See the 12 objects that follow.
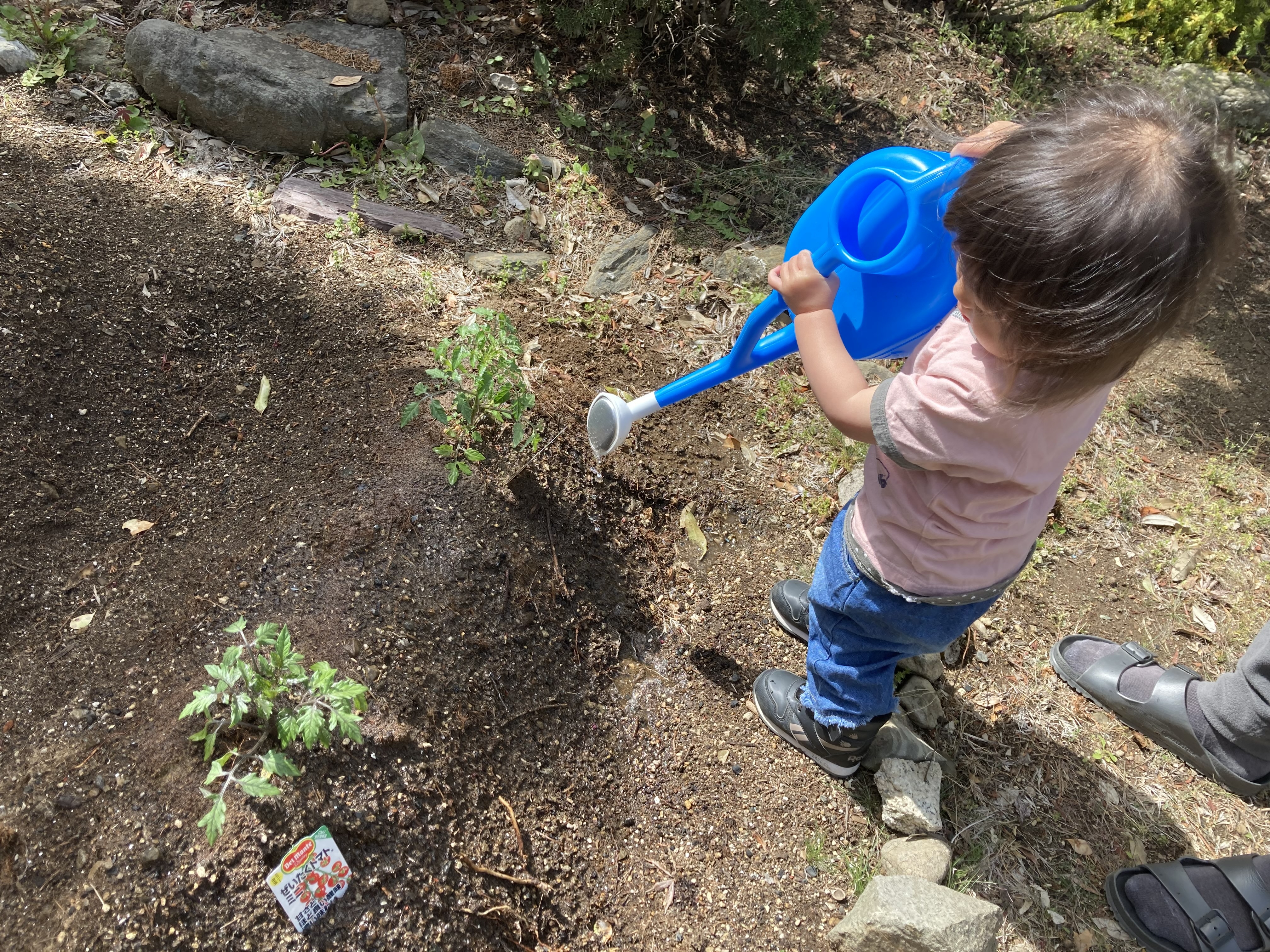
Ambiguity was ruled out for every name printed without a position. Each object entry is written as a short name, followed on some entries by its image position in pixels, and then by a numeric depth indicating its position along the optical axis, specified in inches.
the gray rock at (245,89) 118.4
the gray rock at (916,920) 67.1
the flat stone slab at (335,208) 115.0
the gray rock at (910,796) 81.0
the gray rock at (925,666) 94.6
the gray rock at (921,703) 90.8
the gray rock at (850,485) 106.3
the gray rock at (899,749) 85.0
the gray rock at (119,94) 120.6
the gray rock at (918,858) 77.5
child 46.3
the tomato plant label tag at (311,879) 62.1
